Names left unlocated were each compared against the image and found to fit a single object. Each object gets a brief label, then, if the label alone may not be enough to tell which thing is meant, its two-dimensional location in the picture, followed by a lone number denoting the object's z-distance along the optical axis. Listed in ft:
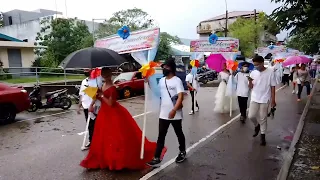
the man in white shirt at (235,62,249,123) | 22.64
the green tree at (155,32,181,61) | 80.95
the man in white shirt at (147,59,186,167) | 13.04
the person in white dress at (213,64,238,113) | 27.81
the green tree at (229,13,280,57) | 114.00
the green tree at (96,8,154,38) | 79.97
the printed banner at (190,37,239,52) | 40.23
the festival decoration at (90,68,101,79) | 15.49
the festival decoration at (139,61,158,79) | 12.75
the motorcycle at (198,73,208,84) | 65.85
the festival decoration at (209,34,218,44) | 44.98
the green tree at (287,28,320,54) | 26.14
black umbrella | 13.08
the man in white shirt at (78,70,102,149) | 15.20
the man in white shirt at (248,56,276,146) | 16.59
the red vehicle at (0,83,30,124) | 24.48
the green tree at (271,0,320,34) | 18.90
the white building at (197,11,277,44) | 167.58
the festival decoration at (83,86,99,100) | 13.52
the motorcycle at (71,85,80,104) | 37.03
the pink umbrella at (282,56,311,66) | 36.52
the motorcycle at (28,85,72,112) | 30.99
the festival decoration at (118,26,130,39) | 16.81
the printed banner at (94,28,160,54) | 14.32
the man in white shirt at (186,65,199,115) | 27.66
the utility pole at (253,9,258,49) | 113.75
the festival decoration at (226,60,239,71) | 27.40
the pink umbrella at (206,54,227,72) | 31.15
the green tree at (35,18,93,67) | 67.52
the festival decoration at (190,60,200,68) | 29.02
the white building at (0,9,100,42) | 79.44
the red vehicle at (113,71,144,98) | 41.64
